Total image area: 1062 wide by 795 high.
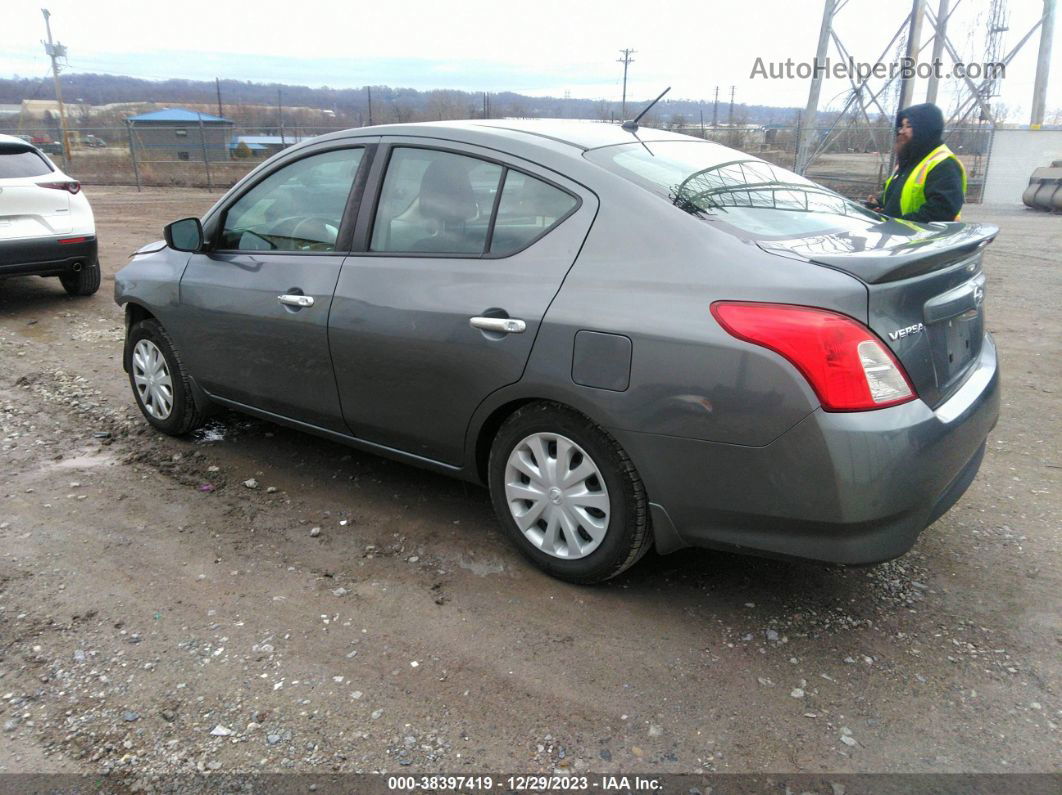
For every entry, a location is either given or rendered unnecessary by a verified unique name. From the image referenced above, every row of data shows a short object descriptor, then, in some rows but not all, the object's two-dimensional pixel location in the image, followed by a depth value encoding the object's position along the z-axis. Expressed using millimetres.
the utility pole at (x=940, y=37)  25923
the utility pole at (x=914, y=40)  18484
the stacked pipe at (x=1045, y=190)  19531
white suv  7918
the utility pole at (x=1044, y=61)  25375
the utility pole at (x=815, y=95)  22531
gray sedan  2590
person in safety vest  4703
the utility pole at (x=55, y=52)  42938
